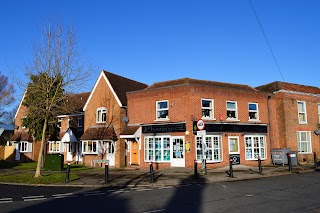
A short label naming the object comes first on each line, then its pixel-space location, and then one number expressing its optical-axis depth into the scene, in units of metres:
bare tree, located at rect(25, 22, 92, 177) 18.19
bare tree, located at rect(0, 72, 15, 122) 41.56
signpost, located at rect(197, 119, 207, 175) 17.81
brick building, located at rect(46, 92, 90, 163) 31.16
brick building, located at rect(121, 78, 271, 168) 22.17
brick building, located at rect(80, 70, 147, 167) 26.17
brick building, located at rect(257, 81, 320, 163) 26.55
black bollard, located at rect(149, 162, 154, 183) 15.44
